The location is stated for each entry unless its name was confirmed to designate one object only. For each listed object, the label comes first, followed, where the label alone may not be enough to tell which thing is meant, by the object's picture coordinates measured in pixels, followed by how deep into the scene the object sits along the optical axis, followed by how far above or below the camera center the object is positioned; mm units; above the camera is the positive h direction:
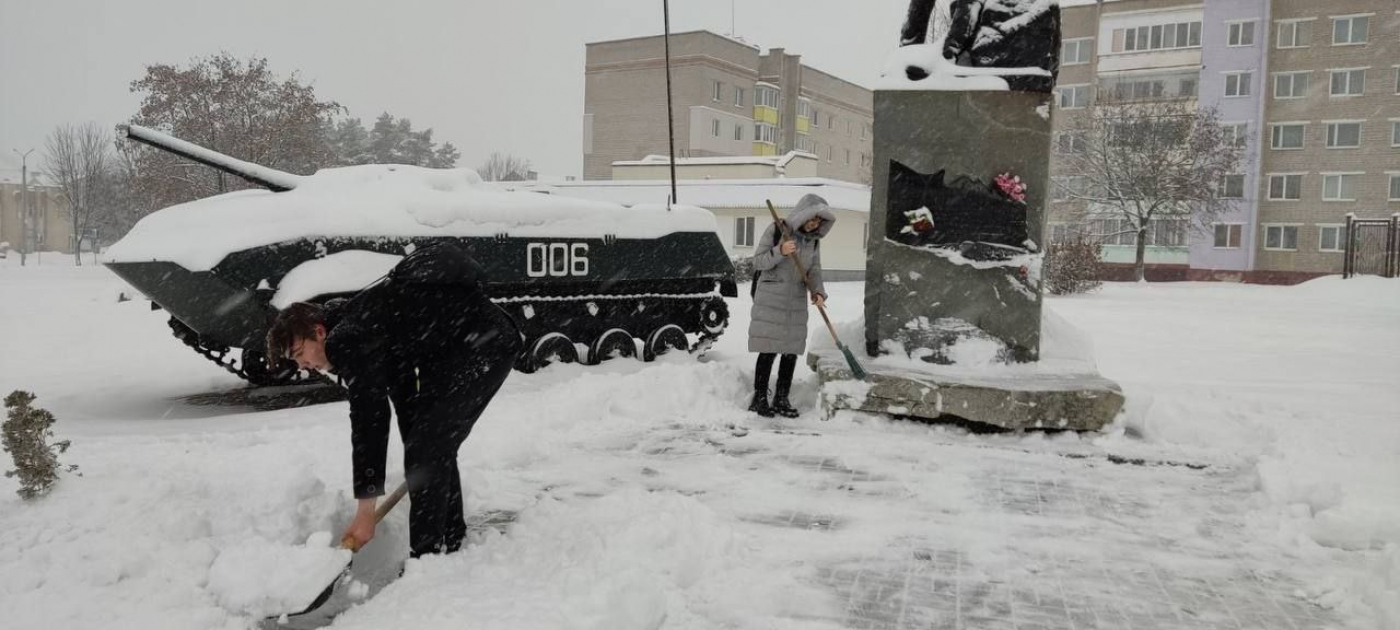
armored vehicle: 7430 -90
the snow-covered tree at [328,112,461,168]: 53969 +5750
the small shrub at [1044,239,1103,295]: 22859 -207
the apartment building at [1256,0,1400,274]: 36750 +5161
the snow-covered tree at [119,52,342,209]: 22812 +2859
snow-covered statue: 6832 +1492
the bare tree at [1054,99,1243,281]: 34062 +3526
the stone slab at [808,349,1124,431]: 6152 -874
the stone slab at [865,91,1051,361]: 6848 +449
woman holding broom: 6875 -304
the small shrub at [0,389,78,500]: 3729 -793
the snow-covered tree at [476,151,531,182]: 77250 +6379
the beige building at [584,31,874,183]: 47562 +7454
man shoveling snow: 3434 -419
